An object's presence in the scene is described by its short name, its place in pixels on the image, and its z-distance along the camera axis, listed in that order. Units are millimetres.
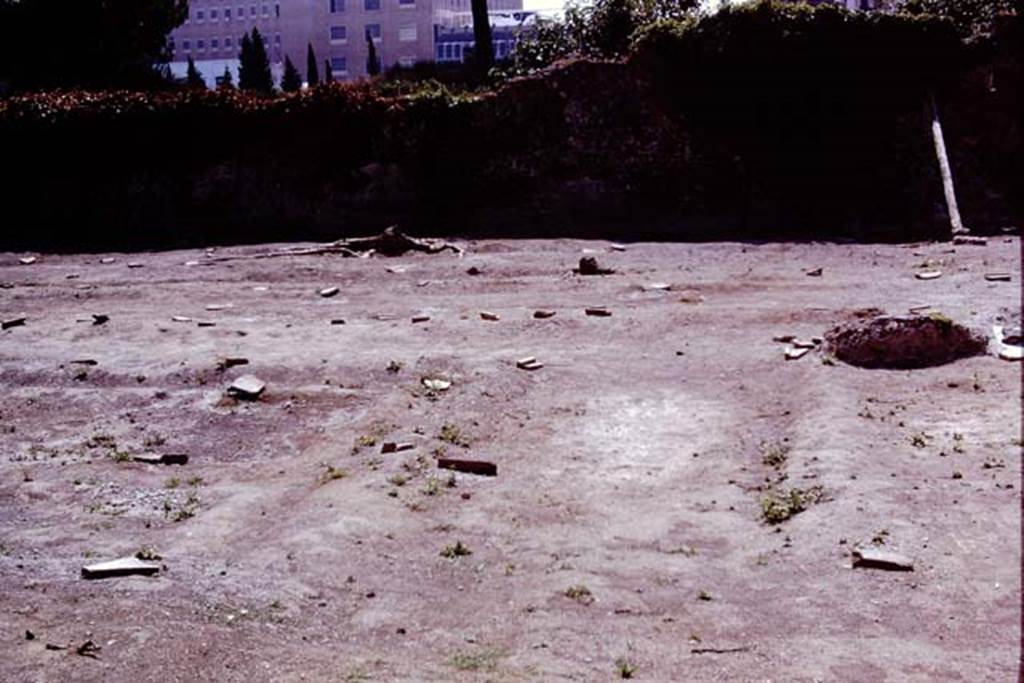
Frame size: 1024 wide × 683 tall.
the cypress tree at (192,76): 45462
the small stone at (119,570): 5805
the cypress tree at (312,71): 52194
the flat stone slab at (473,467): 7727
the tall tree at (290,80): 50125
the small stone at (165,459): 8297
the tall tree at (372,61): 59519
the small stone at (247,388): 9789
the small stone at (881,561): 5734
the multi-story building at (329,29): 72375
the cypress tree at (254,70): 52094
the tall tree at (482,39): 29859
